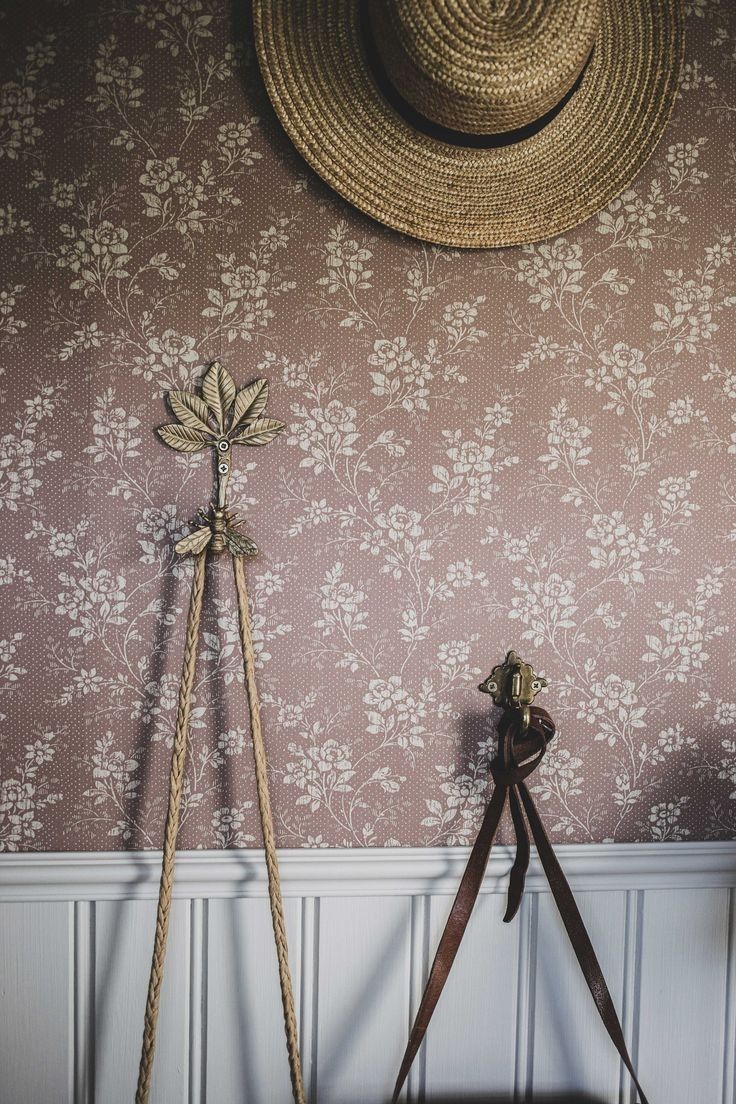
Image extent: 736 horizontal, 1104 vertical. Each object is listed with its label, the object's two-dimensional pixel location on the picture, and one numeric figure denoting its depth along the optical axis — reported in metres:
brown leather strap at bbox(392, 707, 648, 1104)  1.00
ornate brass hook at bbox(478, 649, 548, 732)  1.02
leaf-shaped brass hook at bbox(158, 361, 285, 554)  1.03
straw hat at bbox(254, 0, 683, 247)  0.95
